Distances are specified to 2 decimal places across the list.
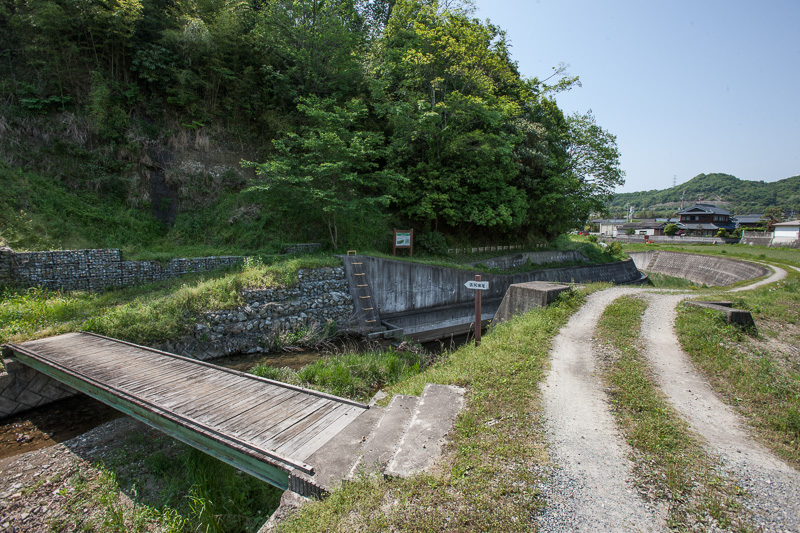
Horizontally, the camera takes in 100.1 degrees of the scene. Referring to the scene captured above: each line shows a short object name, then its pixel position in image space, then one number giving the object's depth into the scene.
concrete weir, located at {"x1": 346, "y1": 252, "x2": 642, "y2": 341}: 13.04
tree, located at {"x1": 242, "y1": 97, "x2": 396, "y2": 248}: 12.46
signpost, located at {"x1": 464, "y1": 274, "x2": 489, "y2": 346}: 7.46
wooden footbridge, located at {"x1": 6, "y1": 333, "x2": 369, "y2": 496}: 4.06
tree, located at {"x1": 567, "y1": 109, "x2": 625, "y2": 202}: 21.58
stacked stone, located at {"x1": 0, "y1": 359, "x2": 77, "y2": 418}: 6.77
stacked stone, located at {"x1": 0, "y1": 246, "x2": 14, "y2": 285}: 9.25
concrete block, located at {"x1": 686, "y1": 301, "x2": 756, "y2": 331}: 6.93
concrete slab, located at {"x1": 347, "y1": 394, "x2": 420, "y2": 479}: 3.48
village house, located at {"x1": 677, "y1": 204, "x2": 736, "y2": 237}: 46.84
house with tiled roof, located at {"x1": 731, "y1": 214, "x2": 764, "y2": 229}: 50.39
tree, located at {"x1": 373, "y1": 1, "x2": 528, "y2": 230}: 15.69
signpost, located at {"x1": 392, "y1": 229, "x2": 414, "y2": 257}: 15.26
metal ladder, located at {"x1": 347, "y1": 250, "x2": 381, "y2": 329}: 12.21
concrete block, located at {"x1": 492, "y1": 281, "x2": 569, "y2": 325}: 8.82
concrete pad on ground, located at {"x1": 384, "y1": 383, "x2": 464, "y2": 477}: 3.32
